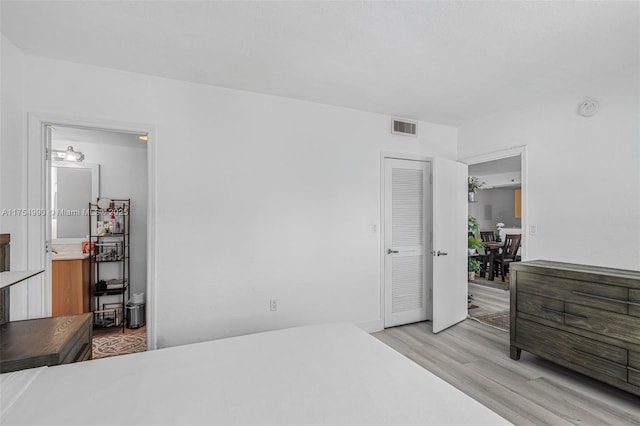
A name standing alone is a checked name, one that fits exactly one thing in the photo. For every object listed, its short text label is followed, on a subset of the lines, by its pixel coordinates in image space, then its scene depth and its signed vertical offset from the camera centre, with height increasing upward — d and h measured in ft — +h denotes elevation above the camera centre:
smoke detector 8.80 +3.10
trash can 12.00 -4.06
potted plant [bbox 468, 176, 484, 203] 15.39 +1.26
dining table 20.83 -2.83
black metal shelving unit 12.22 -1.83
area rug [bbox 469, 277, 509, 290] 18.84 -4.54
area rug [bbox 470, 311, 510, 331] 12.04 -4.45
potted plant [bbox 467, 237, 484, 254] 15.38 -1.52
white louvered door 12.11 -1.14
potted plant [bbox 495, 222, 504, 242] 26.92 -1.76
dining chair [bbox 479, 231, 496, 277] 22.18 -3.32
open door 11.69 -1.22
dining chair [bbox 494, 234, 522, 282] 20.48 -2.64
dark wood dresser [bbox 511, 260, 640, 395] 6.89 -2.66
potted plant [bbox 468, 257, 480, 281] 14.92 -2.57
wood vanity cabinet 10.94 -2.71
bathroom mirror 12.48 +0.59
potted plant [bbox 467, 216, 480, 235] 15.37 -0.65
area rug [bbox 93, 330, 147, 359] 9.75 -4.47
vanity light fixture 11.97 +2.26
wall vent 12.04 +3.44
